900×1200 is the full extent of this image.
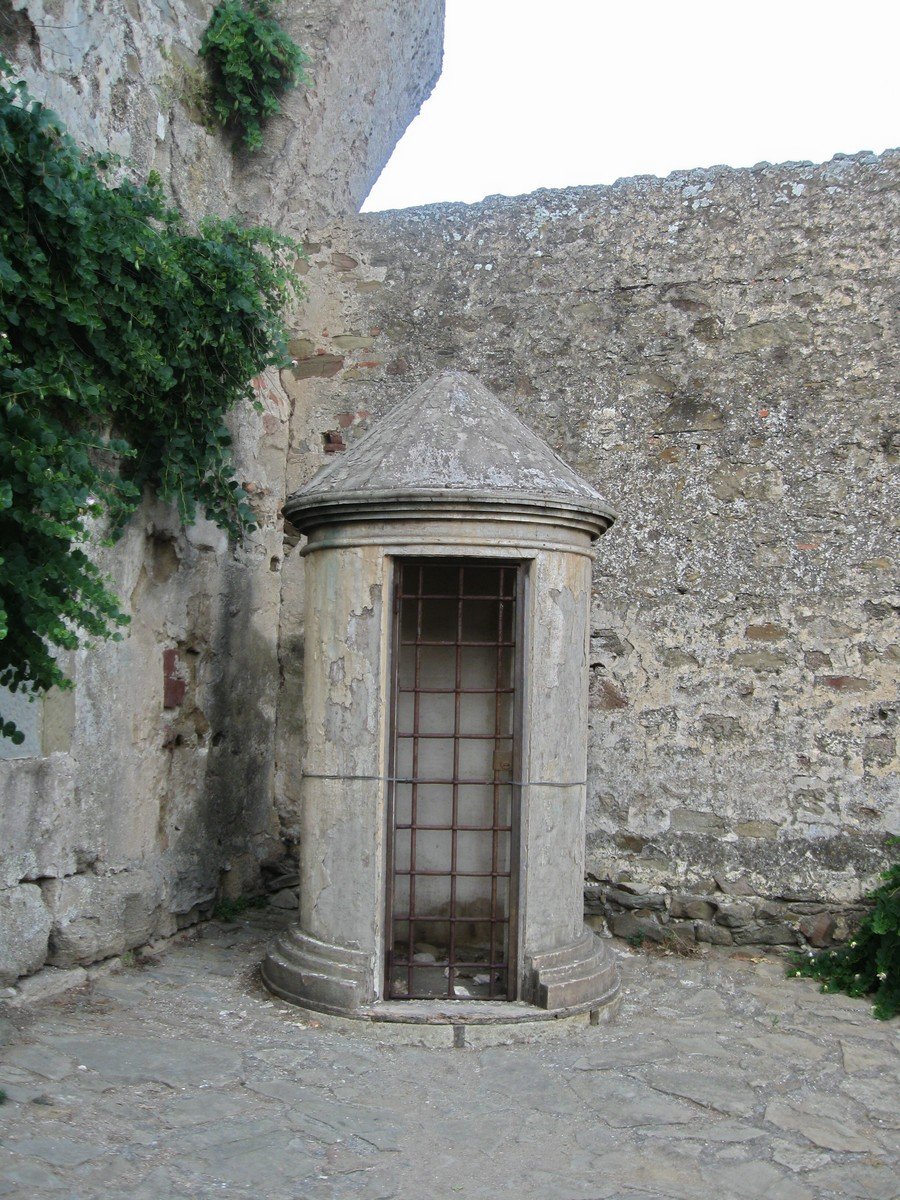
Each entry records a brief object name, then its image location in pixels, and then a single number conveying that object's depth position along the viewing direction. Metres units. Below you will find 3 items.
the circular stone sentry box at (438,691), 4.05
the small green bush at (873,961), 4.46
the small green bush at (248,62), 5.61
